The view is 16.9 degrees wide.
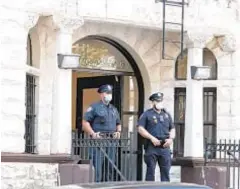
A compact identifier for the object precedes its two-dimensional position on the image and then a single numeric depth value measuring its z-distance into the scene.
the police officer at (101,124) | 13.73
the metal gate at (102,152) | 13.62
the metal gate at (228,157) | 14.84
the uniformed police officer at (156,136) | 13.67
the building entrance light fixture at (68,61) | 13.78
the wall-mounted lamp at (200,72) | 15.29
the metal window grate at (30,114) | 14.53
